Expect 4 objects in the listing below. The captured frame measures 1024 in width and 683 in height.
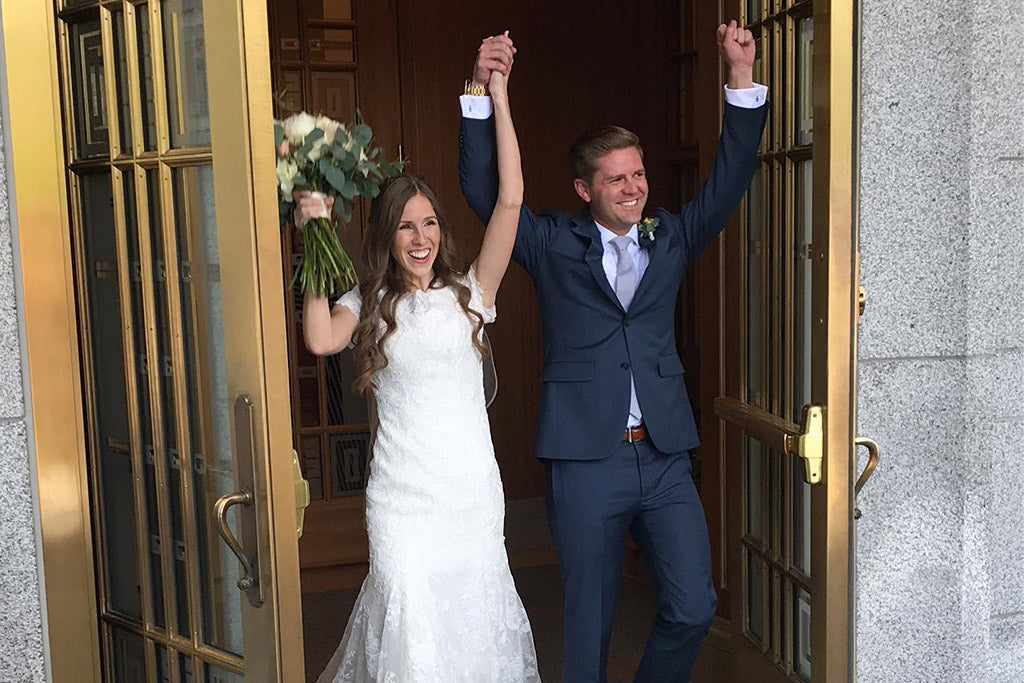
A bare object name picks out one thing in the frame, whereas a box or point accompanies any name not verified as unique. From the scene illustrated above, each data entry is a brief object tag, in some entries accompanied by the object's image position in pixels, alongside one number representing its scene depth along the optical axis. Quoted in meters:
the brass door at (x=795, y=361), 2.91
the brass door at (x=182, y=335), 2.50
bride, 3.50
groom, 3.71
